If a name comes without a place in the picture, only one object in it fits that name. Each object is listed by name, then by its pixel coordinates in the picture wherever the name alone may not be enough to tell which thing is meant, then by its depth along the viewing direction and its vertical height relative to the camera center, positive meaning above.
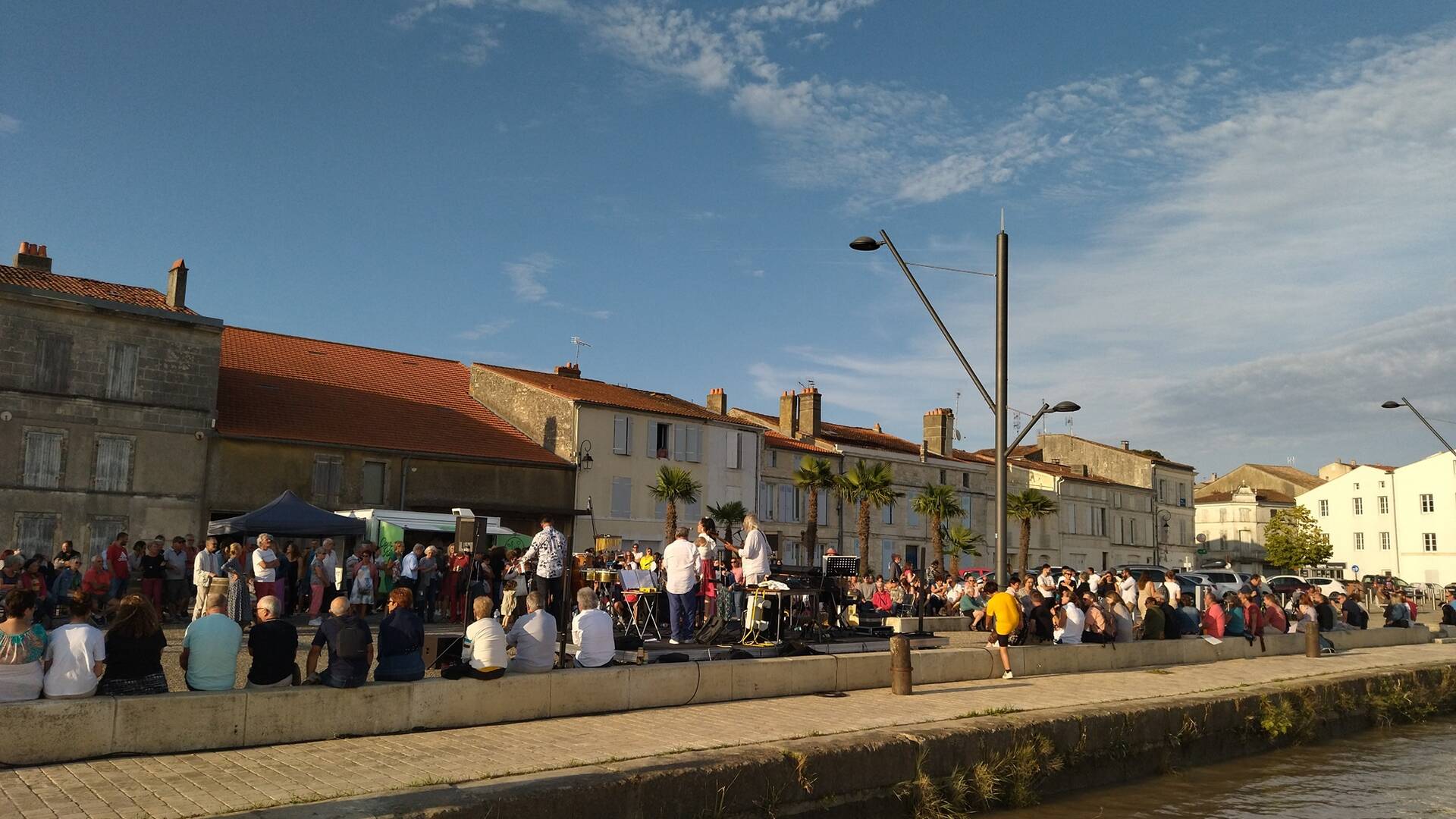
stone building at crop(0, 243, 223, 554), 27.27 +3.35
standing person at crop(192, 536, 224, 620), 16.60 -0.26
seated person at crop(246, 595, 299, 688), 8.87 -0.83
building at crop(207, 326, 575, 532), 30.94 +3.27
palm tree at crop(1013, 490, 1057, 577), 47.12 +2.69
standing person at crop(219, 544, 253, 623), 14.94 -0.71
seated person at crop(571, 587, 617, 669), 10.81 -0.78
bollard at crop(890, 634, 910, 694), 12.32 -1.10
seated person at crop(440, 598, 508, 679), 9.66 -0.84
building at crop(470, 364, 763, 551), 38.38 +4.29
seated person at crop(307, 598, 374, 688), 8.90 -0.79
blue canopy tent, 20.16 +0.49
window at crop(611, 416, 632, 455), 39.28 +4.36
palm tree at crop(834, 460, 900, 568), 43.75 +3.04
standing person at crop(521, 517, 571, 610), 14.20 +0.02
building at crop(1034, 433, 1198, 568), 67.31 +5.97
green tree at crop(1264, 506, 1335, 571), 60.34 +2.03
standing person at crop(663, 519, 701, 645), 13.77 -0.28
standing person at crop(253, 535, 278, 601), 16.48 -0.28
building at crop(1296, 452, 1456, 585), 62.75 +3.66
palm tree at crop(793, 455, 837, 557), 43.28 +3.30
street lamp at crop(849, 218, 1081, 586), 15.17 +2.62
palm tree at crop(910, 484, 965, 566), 45.88 +2.51
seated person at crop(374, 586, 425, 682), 9.35 -0.80
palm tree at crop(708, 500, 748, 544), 40.06 +1.73
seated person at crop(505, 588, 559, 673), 10.30 -0.80
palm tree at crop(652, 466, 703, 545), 39.09 +2.47
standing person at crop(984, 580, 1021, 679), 14.28 -0.61
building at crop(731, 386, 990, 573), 45.47 +4.12
